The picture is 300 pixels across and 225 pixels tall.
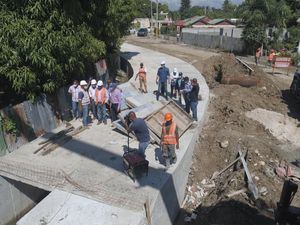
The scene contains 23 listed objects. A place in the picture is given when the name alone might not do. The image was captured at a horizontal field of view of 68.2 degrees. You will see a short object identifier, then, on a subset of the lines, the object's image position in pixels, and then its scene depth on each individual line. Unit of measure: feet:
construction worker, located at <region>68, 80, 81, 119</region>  27.44
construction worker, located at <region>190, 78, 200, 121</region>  28.16
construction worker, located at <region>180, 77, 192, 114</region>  28.98
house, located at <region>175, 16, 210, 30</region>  161.74
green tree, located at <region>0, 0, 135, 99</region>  23.50
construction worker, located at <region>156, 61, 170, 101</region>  33.22
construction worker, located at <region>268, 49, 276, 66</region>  59.50
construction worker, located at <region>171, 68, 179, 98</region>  33.31
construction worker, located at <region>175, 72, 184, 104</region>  32.31
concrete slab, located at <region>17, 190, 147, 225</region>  16.91
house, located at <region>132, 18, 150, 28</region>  208.34
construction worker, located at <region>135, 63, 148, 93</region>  35.63
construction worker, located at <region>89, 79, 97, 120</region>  27.52
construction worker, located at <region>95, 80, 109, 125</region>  27.16
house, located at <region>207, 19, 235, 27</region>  158.27
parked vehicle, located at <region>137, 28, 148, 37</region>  128.17
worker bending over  20.17
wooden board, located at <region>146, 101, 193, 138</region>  25.53
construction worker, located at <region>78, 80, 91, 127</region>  27.14
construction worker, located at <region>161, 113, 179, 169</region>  20.27
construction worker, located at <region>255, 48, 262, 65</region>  62.89
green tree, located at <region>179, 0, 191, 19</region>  278.92
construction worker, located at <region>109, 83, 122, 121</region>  27.22
